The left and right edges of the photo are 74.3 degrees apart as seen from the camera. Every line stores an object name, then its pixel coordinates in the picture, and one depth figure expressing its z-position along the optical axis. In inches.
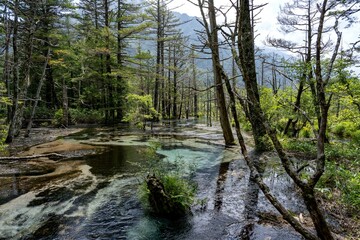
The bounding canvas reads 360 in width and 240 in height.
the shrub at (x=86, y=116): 783.7
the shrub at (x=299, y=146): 304.1
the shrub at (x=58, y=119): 678.8
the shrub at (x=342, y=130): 541.6
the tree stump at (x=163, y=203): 151.7
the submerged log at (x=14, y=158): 166.4
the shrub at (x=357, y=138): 324.0
